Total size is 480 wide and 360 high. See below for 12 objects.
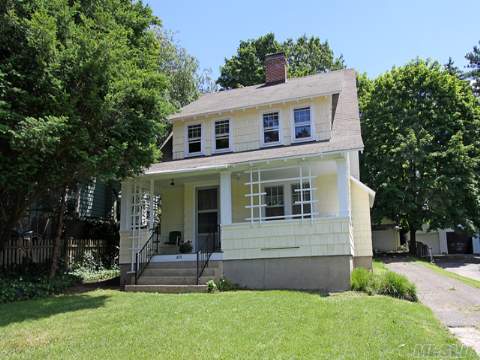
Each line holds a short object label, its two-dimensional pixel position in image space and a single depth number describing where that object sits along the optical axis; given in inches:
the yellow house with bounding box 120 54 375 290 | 482.0
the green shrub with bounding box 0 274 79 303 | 412.2
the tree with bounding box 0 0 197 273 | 387.2
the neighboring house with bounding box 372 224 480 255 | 1462.8
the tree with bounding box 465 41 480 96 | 1748.3
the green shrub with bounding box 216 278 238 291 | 475.8
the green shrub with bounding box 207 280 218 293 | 460.8
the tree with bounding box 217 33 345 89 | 1438.2
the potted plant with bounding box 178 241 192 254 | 582.2
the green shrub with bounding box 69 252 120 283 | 595.7
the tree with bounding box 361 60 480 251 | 1066.1
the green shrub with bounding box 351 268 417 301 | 429.4
